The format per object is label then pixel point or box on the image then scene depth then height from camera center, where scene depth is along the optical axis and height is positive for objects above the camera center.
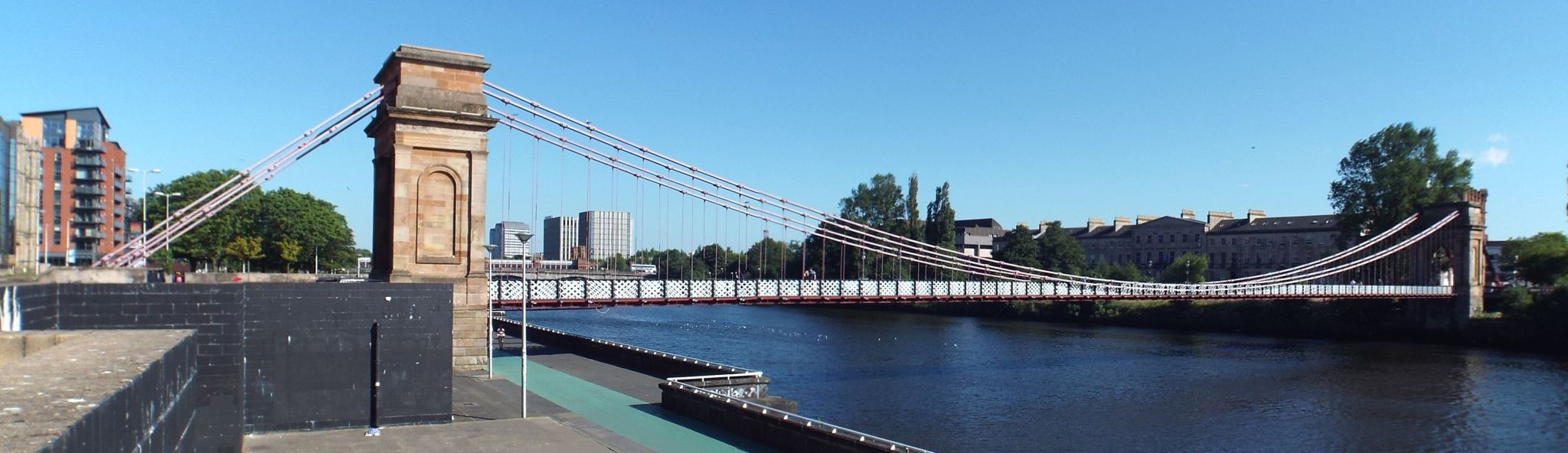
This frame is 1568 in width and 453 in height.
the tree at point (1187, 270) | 86.25 -1.10
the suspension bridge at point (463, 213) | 27.09 +1.26
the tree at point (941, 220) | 94.12 +3.45
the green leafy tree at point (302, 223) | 72.88 +2.34
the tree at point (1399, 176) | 70.19 +5.86
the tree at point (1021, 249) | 97.62 +0.74
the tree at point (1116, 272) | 90.00 -1.37
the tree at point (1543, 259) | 62.81 -0.05
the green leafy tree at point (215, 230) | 70.75 +1.79
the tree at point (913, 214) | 93.56 +4.01
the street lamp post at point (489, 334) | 26.89 -2.21
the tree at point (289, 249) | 71.62 +0.37
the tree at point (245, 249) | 68.75 +0.40
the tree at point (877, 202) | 104.25 +5.77
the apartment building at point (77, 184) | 86.94 +6.39
